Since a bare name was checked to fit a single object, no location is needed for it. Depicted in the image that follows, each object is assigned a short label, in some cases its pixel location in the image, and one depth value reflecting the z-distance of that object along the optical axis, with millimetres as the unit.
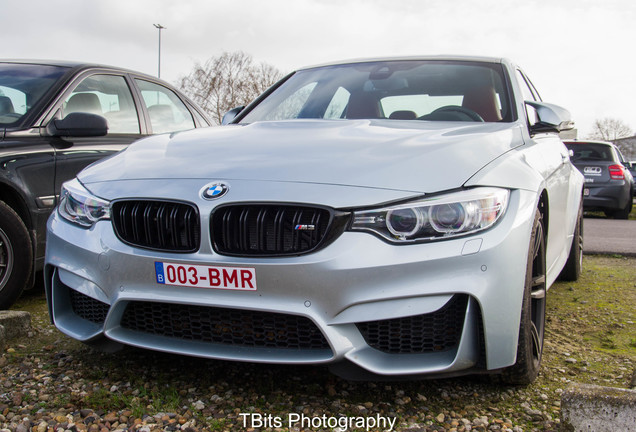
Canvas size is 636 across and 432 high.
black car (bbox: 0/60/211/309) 3680
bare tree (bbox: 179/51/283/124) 37781
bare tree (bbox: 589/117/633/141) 90250
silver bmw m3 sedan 2170
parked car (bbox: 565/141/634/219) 12586
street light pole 43750
